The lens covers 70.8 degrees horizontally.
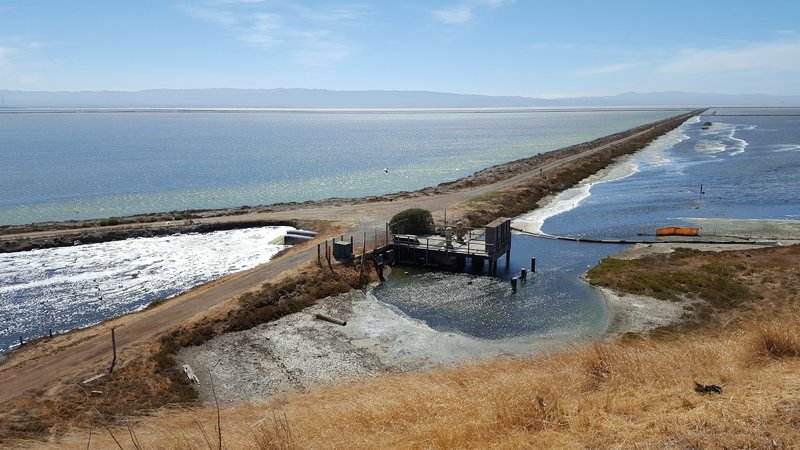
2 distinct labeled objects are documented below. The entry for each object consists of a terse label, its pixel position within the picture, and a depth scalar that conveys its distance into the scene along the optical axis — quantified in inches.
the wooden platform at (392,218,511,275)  1465.3
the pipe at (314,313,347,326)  1128.6
